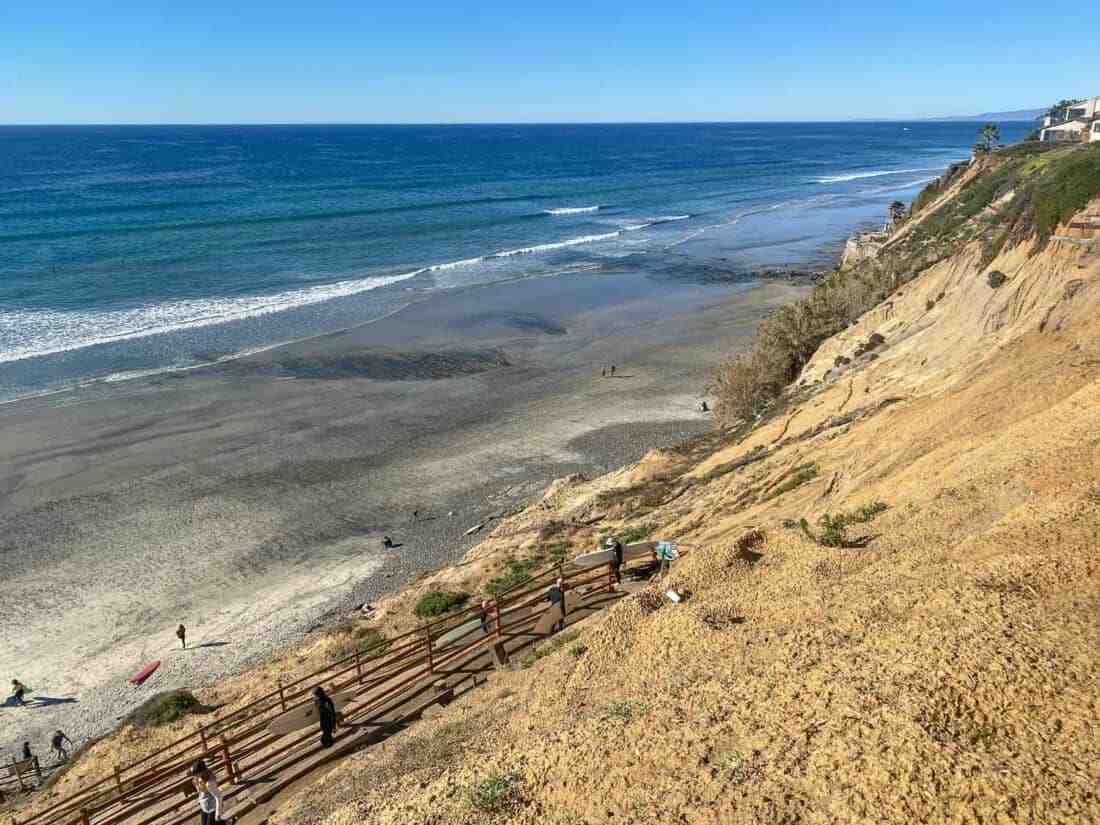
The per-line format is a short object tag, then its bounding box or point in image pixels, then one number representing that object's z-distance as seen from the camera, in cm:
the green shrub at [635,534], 2089
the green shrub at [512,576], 2045
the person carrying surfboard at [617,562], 1753
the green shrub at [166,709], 1709
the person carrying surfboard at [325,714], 1365
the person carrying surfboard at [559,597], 1641
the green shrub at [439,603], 1997
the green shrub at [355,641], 1831
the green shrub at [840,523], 1433
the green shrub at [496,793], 925
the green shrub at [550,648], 1446
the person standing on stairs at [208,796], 1171
